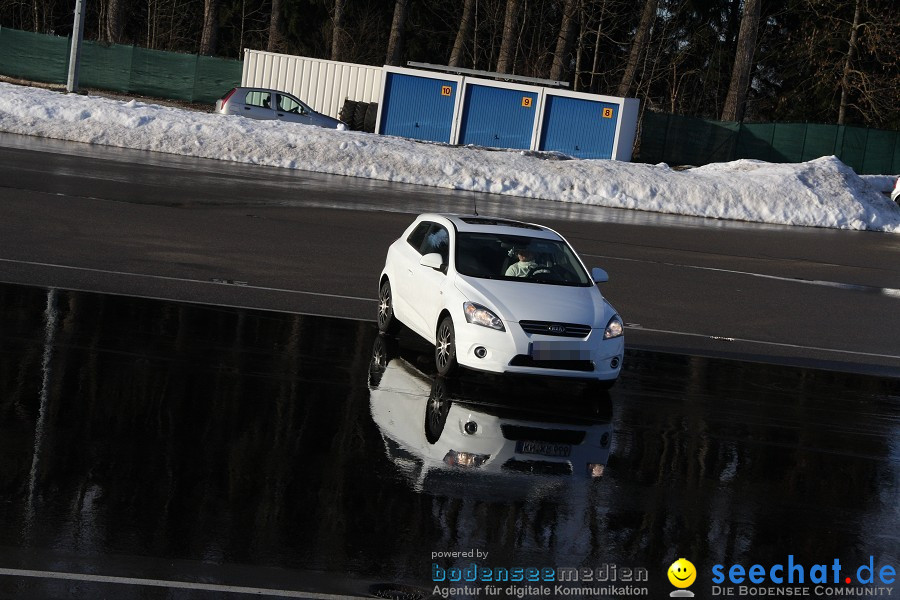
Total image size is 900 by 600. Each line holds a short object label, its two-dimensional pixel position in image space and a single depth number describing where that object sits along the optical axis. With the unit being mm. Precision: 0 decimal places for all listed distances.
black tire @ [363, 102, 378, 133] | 41469
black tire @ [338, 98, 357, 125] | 41412
